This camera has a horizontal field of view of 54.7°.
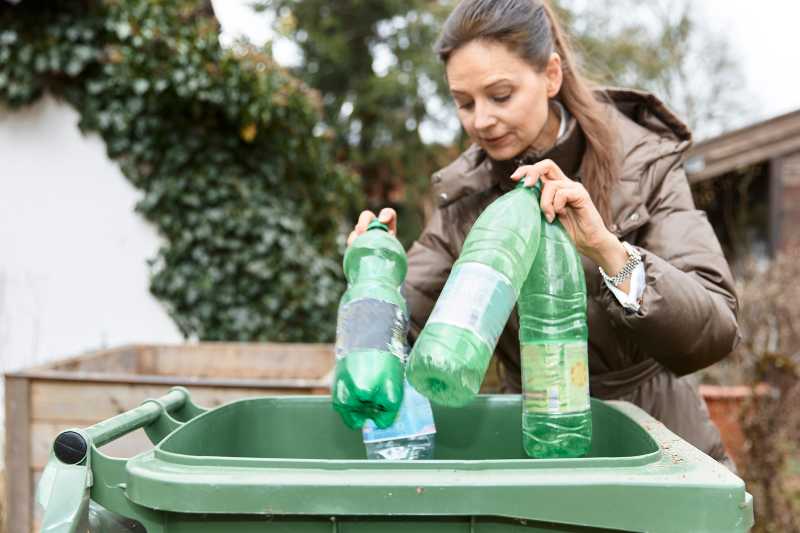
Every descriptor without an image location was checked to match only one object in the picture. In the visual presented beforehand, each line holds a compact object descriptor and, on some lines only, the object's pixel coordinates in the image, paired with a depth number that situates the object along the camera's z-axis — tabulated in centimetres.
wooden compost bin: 303
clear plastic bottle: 151
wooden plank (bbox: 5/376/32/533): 323
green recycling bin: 107
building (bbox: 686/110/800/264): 877
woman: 145
